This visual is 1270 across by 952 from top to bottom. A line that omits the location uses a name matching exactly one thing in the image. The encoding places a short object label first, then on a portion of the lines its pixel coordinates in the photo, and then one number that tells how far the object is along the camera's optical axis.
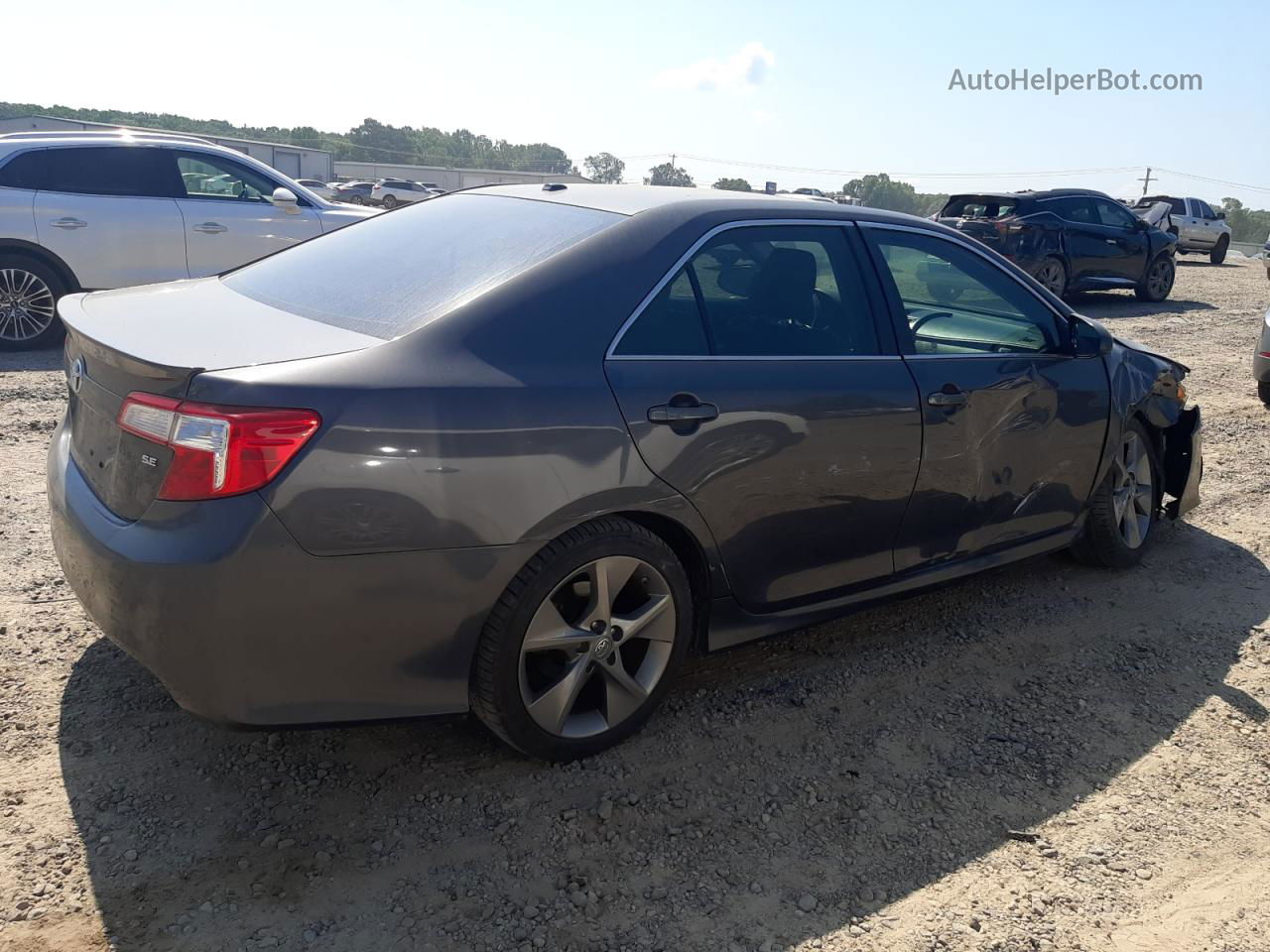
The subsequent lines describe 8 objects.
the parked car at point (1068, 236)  14.34
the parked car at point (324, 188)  40.59
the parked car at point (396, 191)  45.66
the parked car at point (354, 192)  43.84
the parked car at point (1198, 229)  28.59
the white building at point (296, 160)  59.50
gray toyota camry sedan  2.51
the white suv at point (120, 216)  8.48
